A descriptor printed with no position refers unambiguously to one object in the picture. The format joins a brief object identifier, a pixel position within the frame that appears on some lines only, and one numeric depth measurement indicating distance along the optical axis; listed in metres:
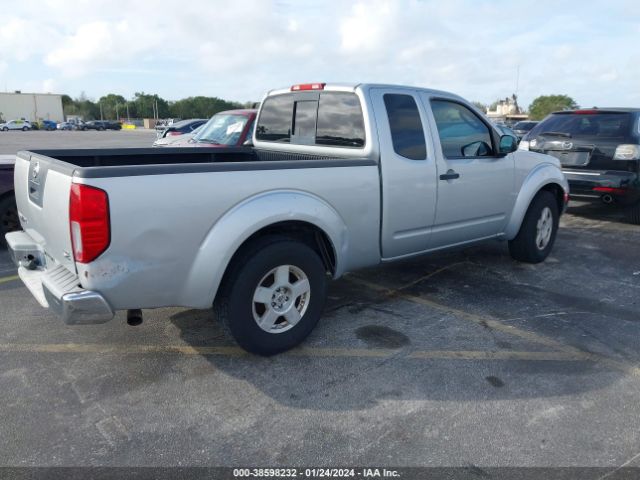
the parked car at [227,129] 9.18
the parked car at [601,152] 7.46
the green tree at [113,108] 119.19
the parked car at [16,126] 61.09
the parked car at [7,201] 5.82
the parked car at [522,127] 21.70
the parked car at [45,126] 74.99
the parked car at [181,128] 17.28
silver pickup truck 2.88
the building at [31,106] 92.69
